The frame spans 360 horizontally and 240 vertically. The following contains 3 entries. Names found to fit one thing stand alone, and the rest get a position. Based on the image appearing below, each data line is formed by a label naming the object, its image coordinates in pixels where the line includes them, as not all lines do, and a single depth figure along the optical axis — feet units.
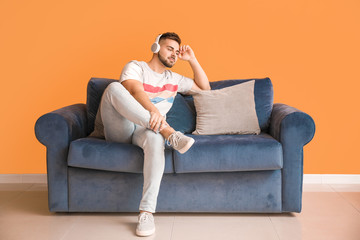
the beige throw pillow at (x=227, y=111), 9.50
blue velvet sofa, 8.14
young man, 7.76
